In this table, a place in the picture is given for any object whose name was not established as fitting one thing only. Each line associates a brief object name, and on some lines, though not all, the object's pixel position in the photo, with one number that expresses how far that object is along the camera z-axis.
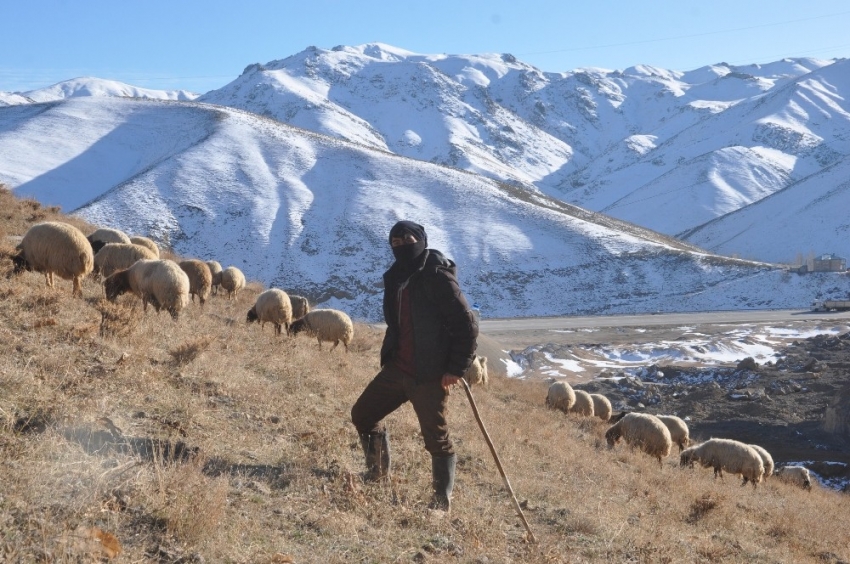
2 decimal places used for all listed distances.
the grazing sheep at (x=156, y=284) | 11.41
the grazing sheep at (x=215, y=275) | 20.26
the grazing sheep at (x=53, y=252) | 10.91
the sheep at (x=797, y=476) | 16.84
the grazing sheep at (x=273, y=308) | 15.62
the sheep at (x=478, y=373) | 18.59
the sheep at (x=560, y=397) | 18.89
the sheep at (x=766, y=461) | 16.17
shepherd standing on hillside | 5.50
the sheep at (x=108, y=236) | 16.28
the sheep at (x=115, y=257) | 13.49
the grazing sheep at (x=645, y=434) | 14.84
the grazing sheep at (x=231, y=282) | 20.11
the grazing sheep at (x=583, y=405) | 19.50
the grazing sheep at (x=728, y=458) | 14.78
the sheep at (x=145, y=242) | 16.42
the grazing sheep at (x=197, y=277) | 15.59
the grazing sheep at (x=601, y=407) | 20.03
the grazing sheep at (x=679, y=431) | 17.28
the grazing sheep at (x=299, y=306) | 18.23
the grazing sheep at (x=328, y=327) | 15.72
